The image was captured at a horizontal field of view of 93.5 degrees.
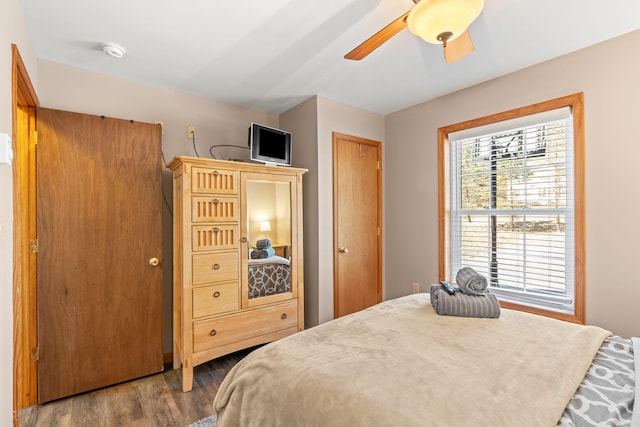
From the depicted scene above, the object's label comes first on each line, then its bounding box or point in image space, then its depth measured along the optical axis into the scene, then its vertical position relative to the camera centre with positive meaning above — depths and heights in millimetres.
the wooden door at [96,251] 2115 -281
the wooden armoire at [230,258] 2234 -360
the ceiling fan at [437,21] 1261 +857
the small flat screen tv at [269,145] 2717 +644
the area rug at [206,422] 1834 -1291
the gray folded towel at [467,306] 1613 -504
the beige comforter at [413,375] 851 -553
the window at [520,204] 2285 +72
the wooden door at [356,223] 3088 -107
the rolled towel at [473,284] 1717 -410
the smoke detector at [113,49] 2057 +1142
